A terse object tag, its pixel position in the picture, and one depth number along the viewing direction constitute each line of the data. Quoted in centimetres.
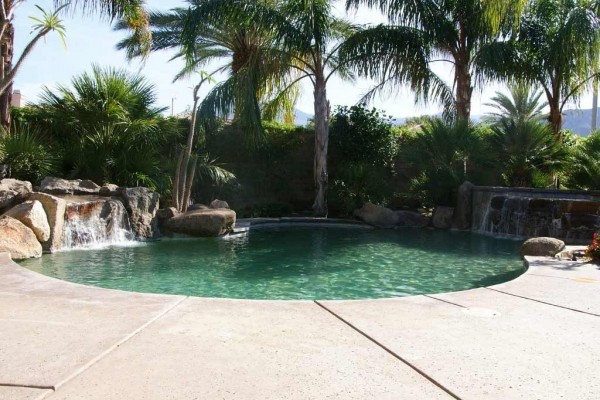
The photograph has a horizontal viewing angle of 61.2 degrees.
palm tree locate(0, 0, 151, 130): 1255
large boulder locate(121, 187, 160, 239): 1141
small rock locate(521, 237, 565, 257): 814
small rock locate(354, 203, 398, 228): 1504
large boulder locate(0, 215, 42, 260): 764
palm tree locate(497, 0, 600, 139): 1644
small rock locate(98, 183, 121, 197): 1157
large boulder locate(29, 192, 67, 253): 904
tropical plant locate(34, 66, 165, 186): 1323
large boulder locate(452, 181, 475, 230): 1497
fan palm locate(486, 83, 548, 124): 3741
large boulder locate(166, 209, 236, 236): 1175
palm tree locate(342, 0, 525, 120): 1650
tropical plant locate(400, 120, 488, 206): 1573
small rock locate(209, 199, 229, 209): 1452
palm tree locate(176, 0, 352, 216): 1541
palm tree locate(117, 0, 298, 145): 1539
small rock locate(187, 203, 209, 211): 1354
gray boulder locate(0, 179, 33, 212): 934
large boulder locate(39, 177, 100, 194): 1081
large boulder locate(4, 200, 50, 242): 855
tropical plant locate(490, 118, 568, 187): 1594
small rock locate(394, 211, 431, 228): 1526
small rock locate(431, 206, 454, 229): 1512
